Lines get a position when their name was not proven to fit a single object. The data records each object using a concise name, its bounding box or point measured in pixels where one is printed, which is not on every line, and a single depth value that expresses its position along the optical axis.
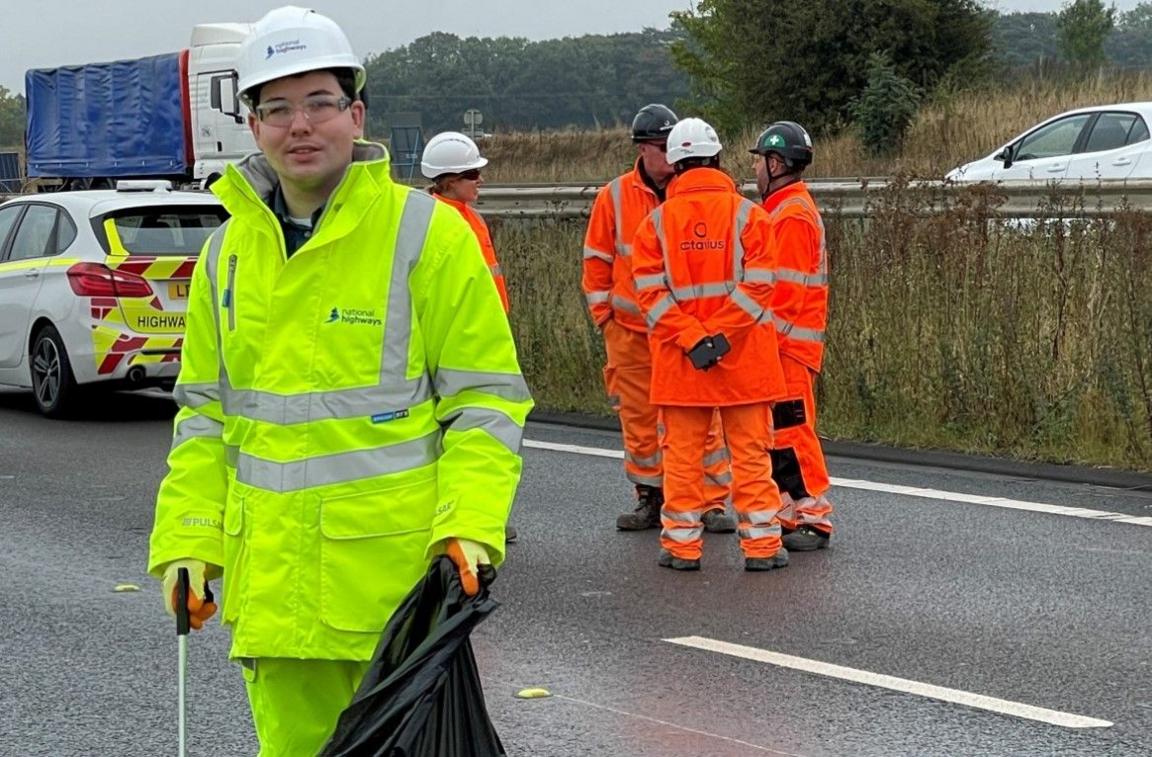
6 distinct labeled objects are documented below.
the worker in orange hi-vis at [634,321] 9.45
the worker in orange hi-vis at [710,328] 8.43
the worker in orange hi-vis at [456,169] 9.34
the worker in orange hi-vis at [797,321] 8.96
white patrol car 13.91
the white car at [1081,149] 20.62
